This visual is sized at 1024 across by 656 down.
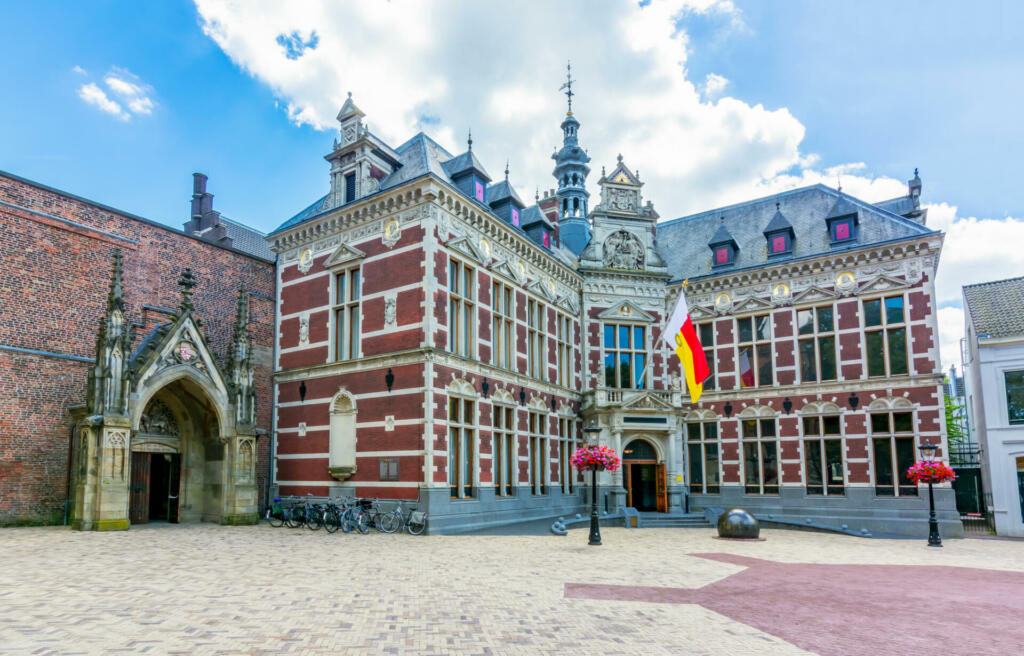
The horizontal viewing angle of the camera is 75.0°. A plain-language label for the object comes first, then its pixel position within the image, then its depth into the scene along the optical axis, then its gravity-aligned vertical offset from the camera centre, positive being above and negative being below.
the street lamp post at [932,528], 19.58 -3.19
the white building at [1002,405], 23.84 +0.50
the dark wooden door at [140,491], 19.55 -1.88
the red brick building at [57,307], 17.62 +3.53
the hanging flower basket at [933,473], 20.69 -1.64
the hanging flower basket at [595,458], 19.45 -1.03
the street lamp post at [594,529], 17.75 -2.82
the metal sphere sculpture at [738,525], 19.73 -3.07
